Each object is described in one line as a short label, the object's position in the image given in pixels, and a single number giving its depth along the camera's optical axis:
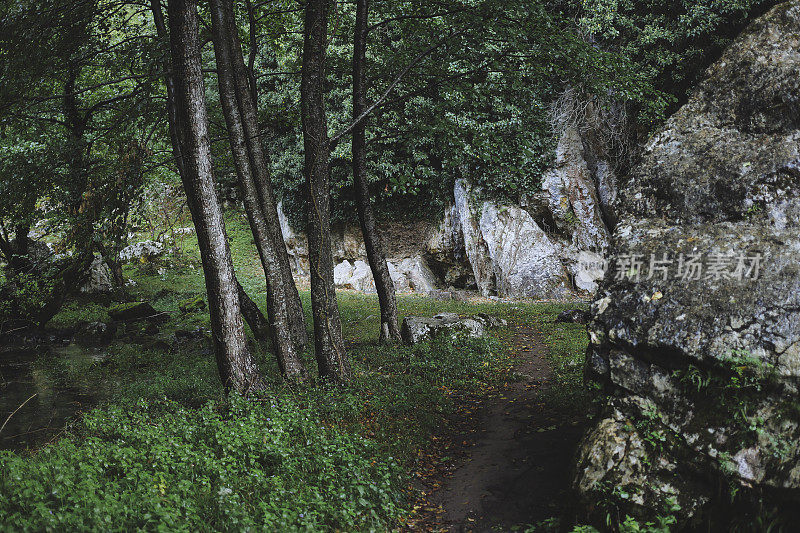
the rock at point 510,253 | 22.50
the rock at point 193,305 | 21.22
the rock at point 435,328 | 12.78
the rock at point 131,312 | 20.05
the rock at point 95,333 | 17.91
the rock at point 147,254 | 27.43
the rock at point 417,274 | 26.58
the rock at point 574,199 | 22.92
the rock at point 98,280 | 23.48
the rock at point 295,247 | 29.77
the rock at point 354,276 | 27.92
